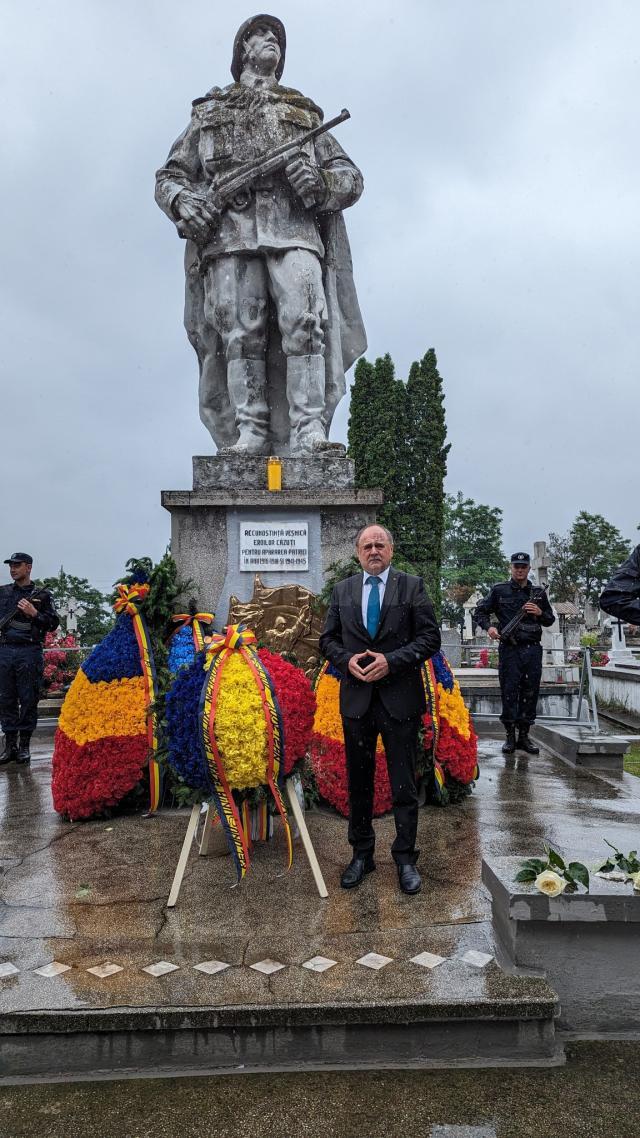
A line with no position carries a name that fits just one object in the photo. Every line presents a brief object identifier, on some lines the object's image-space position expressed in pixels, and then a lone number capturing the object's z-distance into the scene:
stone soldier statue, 6.07
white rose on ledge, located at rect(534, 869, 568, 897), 2.68
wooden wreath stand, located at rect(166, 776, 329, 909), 3.38
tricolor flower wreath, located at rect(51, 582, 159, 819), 4.73
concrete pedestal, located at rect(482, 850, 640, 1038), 2.64
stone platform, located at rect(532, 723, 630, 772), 6.51
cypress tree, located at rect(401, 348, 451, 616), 36.00
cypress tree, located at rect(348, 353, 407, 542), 36.84
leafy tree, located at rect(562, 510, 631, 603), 56.19
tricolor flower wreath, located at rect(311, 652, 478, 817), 4.79
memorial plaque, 5.75
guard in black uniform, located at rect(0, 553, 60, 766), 7.16
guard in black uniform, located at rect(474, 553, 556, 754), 6.96
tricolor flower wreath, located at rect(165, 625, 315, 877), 3.45
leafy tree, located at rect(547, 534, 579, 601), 56.41
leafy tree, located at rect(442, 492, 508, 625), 65.69
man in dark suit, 3.65
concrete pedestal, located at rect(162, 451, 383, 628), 5.71
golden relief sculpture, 5.55
